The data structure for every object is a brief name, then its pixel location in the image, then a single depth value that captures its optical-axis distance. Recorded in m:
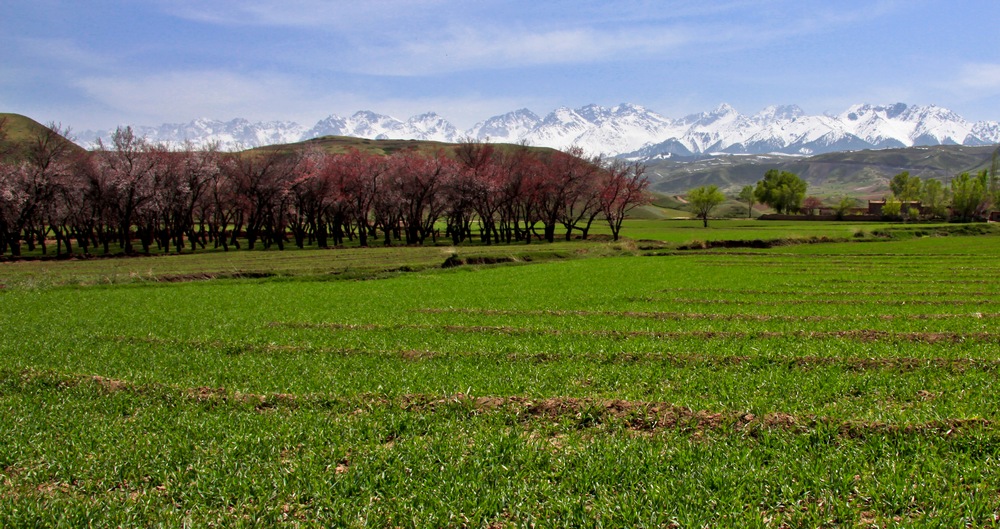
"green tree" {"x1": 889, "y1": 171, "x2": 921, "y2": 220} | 189.88
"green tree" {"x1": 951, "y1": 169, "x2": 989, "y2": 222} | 144.12
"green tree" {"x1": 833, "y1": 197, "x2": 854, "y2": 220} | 163.32
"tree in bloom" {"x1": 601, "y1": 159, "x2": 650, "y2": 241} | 107.12
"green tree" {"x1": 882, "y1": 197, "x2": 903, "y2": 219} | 156.75
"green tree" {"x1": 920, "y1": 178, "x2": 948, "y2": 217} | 164.23
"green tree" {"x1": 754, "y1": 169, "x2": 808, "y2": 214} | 190.88
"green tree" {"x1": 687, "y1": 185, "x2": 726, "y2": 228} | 163.93
